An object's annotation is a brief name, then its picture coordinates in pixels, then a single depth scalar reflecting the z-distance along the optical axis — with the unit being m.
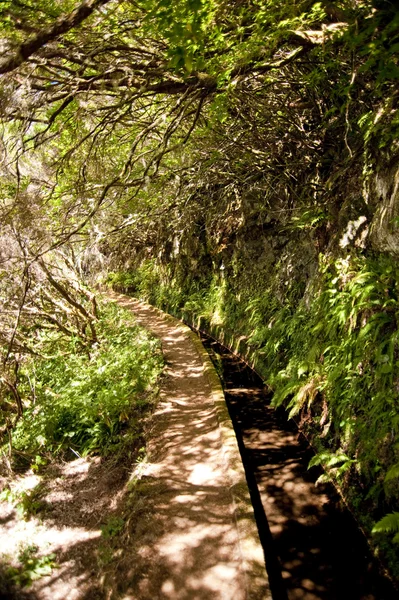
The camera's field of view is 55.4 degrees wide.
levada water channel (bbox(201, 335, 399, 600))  4.35
